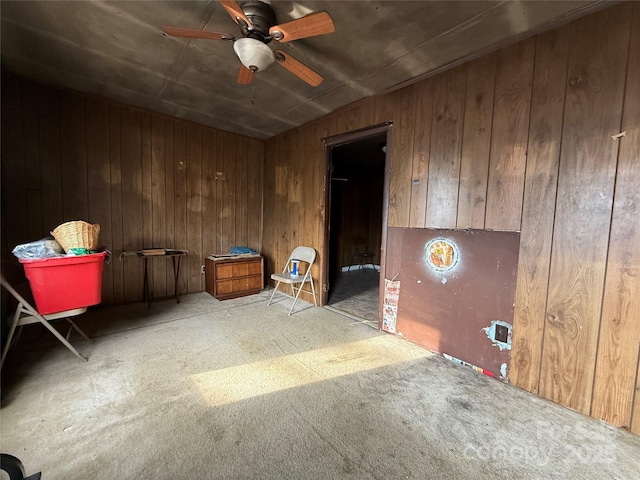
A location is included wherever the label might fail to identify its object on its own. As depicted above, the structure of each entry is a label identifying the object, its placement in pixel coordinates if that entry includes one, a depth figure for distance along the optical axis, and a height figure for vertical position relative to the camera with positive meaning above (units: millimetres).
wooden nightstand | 3420 -766
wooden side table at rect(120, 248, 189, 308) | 3042 -510
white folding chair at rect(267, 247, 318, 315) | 3096 -668
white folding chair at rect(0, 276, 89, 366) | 1597 -692
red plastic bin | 1683 -455
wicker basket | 1780 -144
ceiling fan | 1392 +1082
